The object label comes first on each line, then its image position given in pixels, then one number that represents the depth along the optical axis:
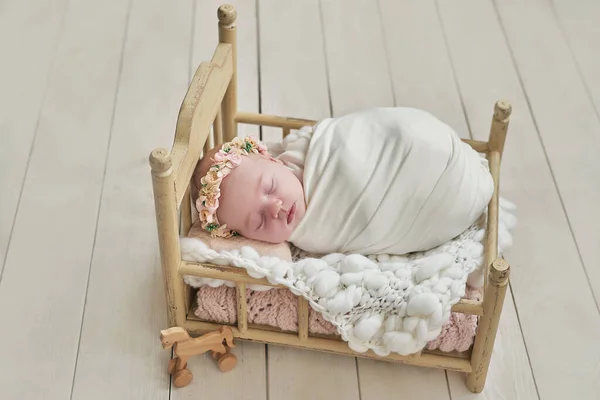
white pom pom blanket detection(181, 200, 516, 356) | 1.51
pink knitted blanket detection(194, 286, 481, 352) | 1.57
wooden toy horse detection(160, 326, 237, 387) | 1.58
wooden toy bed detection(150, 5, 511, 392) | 1.49
